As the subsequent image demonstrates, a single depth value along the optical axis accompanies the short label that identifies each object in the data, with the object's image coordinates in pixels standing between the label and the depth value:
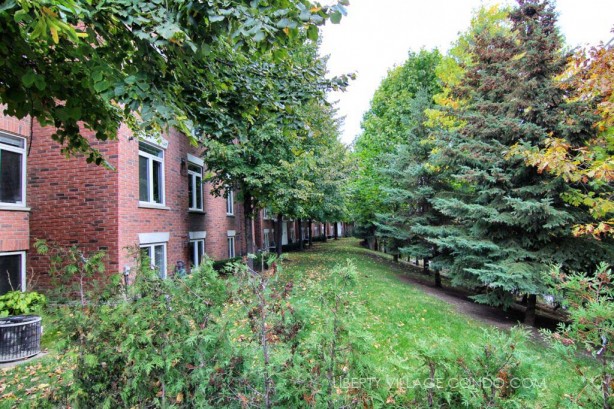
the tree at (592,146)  5.67
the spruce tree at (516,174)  7.83
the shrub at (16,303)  5.99
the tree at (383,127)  20.27
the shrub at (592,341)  1.78
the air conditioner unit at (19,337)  5.31
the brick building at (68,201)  7.47
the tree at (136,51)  2.47
